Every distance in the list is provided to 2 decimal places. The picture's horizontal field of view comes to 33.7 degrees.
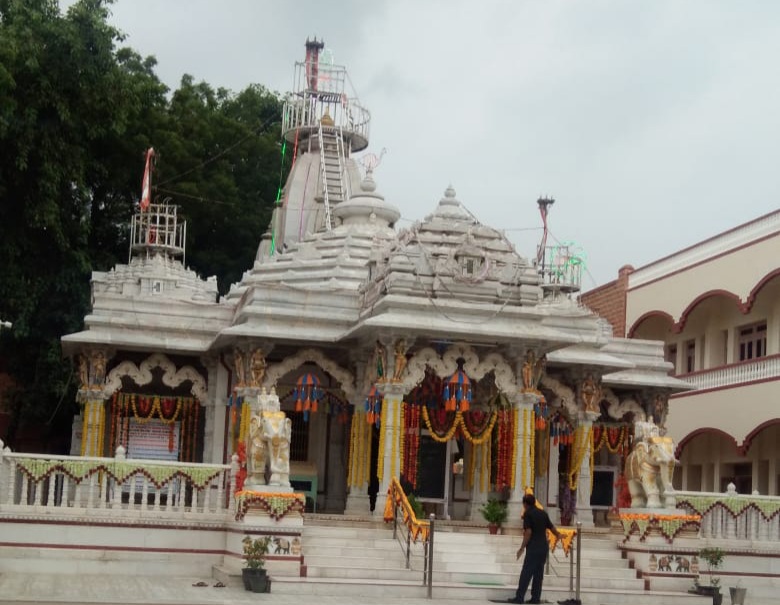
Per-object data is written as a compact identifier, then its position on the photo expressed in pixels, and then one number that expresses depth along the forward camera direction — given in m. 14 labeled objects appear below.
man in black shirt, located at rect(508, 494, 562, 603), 15.86
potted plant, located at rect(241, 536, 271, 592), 16.22
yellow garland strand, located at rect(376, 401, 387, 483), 19.58
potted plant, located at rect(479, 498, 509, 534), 19.81
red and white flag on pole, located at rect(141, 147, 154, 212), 30.09
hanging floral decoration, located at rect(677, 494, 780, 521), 19.56
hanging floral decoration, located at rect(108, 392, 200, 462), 22.97
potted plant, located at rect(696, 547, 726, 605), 17.95
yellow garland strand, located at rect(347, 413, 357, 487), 20.92
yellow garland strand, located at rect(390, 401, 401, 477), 19.62
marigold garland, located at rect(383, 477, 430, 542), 17.67
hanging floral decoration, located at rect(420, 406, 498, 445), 20.74
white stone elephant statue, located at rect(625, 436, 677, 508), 18.94
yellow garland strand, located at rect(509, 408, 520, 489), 20.19
